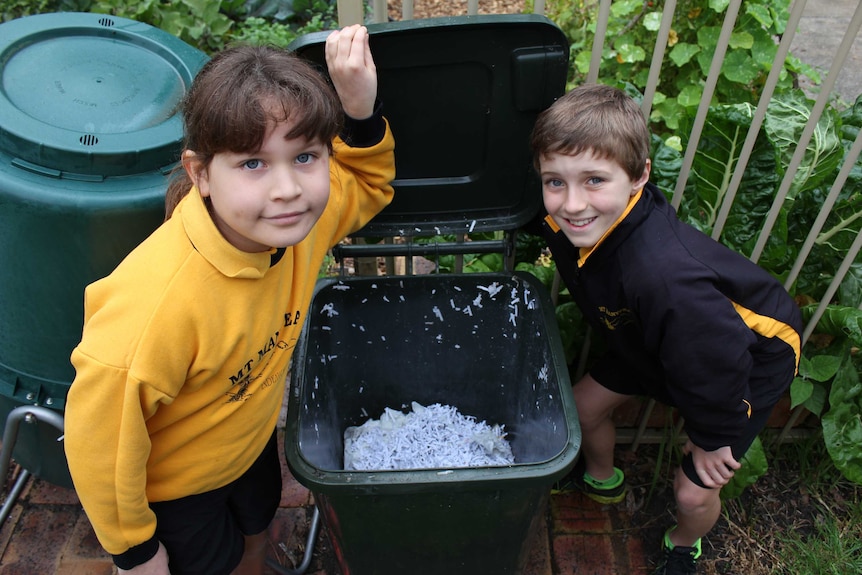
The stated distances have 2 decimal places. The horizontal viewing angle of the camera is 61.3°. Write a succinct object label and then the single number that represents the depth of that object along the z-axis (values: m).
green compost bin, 1.50
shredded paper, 2.09
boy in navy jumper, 1.58
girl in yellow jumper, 1.26
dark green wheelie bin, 1.54
